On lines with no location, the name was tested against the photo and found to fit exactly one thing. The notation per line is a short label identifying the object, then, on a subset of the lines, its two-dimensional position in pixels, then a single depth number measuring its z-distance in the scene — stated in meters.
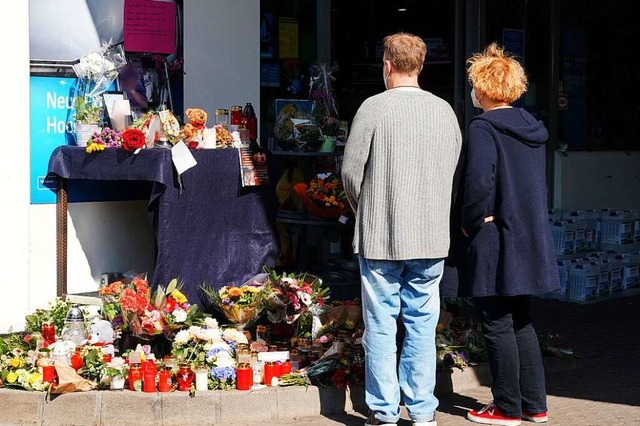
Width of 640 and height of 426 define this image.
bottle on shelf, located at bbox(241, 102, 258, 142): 7.90
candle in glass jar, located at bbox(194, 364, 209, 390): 6.24
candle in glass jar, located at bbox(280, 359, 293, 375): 6.52
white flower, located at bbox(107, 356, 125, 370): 6.32
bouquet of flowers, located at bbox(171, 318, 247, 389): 6.36
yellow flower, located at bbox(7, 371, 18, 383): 6.34
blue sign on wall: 7.71
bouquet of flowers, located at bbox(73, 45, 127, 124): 7.65
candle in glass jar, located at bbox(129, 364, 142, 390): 6.26
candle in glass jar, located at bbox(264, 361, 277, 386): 6.43
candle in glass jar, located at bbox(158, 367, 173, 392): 6.23
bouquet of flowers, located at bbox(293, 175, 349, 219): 7.75
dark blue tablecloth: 7.34
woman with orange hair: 5.88
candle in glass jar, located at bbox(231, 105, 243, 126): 7.89
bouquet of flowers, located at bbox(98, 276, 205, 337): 6.84
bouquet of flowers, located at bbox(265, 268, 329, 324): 7.04
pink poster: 8.11
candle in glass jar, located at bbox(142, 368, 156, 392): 6.21
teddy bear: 7.52
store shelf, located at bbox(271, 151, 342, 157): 8.12
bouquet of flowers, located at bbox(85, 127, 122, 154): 7.50
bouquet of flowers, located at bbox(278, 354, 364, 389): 6.43
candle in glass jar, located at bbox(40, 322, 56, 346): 6.92
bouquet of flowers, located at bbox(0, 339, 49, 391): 6.29
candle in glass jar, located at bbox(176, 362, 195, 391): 6.27
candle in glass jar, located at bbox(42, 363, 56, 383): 6.25
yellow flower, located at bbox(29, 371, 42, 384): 6.30
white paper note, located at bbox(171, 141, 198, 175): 7.27
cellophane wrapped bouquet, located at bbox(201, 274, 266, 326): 7.21
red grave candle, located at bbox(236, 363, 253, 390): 6.29
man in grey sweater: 5.67
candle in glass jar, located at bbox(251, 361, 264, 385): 6.46
